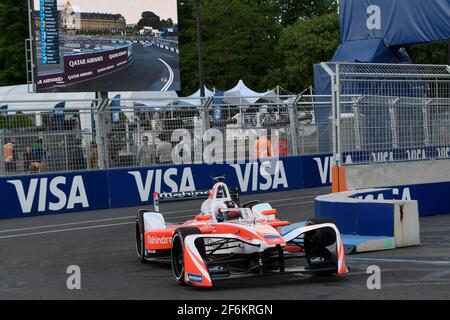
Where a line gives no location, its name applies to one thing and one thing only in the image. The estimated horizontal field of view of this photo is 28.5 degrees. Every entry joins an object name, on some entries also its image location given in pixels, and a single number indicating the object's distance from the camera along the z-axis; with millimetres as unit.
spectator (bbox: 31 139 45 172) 19094
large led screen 29969
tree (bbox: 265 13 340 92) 64375
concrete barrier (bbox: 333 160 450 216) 14977
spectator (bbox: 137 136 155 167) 20875
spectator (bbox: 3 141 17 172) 18703
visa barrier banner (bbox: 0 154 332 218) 19109
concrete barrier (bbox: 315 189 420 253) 12227
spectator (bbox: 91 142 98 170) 20125
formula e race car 9422
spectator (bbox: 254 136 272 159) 23109
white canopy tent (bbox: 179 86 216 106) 43800
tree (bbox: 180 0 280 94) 67500
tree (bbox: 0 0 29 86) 68625
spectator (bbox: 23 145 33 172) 19020
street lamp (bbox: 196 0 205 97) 41719
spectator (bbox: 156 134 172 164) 21125
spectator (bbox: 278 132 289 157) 24172
